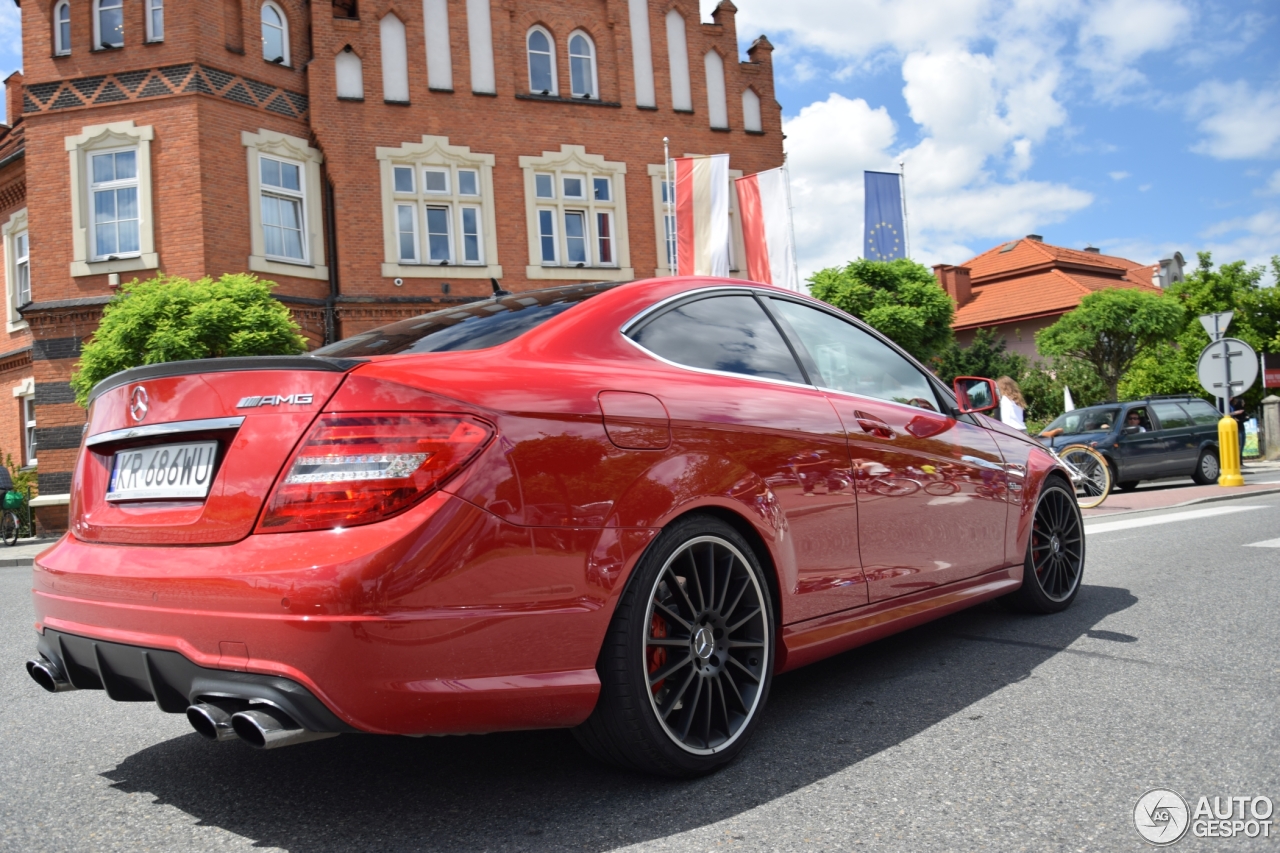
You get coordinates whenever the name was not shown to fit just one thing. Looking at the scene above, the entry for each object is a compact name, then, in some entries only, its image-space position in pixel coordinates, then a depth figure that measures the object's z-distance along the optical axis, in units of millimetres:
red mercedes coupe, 2209
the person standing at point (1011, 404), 11047
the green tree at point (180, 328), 13516
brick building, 17797
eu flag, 23219
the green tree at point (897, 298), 24203
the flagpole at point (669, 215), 21000
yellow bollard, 15250
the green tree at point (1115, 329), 32125
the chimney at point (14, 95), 23078
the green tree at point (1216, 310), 35906
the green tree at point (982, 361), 36125
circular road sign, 15875
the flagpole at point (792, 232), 20672
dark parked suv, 17031
